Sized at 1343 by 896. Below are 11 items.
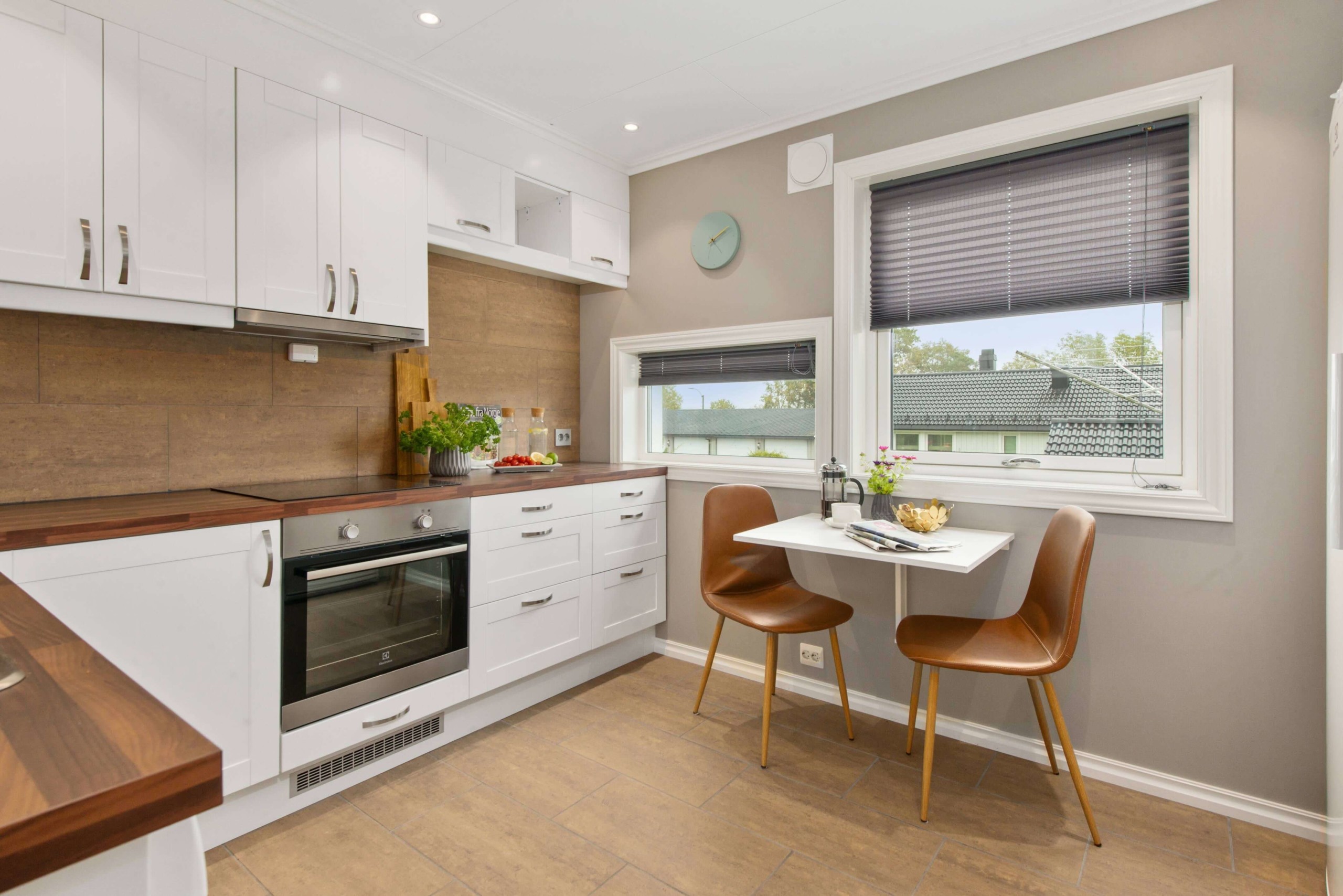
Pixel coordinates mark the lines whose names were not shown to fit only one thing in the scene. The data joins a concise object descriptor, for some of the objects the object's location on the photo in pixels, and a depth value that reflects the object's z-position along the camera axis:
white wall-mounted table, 2.04
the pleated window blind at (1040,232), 2.27
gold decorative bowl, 2.37
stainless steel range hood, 2.18
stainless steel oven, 2.01
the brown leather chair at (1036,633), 1.94
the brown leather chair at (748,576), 2.55
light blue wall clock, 3.19
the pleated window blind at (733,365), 3.11
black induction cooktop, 2.12
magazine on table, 2.17
